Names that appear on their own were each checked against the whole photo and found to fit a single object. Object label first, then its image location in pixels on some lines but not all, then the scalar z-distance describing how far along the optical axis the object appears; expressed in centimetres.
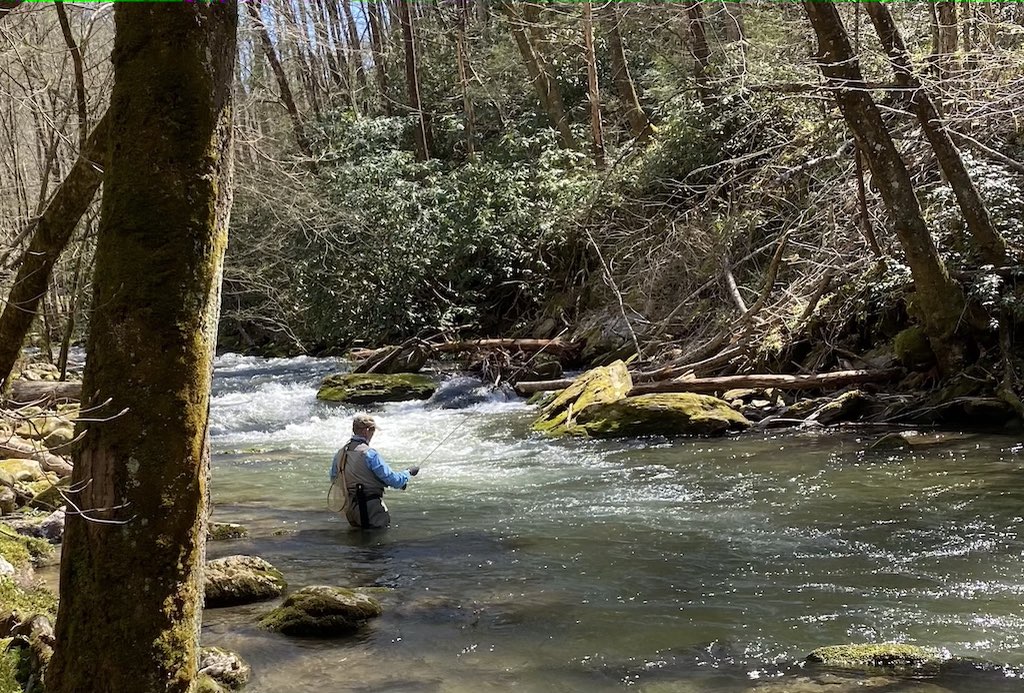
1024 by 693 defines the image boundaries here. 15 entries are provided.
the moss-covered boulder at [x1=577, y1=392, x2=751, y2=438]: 1173
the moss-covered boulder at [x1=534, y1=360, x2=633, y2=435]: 1262
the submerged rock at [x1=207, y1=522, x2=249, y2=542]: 799
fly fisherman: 820
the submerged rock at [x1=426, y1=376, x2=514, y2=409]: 1579
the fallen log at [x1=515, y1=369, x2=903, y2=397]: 1170
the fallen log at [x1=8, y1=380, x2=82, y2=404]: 1135
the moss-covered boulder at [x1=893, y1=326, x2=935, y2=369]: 1135
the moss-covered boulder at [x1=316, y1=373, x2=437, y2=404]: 1642
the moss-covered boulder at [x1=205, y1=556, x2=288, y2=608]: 624
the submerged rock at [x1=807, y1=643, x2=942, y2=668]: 450
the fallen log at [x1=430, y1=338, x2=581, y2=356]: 1750
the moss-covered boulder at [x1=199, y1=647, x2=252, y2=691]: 469
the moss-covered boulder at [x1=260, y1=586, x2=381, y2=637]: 558
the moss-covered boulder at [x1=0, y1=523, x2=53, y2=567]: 661
